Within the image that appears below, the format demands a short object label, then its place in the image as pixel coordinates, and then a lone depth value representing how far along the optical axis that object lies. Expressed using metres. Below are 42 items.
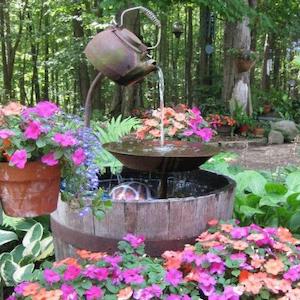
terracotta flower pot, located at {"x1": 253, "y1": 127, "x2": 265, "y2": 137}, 10.01
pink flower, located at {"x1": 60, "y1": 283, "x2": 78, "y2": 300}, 1.86
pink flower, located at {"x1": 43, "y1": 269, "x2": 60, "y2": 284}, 1.92
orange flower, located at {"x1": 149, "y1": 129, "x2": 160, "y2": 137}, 3.51
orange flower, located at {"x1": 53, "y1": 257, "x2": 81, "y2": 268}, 2.05
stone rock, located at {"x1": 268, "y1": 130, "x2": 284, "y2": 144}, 9.80
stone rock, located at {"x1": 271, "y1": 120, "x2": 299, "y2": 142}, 10.01
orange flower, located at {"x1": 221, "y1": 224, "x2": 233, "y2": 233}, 2.25
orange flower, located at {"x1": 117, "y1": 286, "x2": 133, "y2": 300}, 1.89
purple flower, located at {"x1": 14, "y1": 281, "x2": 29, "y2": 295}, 1.98
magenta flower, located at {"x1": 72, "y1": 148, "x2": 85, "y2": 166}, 1.66
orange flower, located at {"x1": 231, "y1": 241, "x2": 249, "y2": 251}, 2.06
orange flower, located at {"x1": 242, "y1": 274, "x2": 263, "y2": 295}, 1.91
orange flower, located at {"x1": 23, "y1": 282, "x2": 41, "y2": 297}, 1.88
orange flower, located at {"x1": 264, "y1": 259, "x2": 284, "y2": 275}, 1.98
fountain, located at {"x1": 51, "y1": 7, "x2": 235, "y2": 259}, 2.35
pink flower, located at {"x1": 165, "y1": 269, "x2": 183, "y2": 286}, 1.96
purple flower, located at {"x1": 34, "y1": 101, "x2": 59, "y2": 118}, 1.70
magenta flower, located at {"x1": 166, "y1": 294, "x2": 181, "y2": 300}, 1.91
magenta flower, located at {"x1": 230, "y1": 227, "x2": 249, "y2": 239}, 2.18
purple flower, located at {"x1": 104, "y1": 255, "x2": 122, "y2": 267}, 2.04
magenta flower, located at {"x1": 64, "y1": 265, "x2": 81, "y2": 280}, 1.94
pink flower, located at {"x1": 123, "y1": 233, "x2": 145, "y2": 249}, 2.19
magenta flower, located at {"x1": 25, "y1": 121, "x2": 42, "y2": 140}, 1.60
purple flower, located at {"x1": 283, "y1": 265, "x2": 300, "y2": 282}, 1.99
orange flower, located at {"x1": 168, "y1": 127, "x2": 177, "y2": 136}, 3.57
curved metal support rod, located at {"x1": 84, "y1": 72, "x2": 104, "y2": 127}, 2.75
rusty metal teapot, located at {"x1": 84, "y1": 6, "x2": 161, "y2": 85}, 2.49
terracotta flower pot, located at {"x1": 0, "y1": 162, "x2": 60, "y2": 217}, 1.66
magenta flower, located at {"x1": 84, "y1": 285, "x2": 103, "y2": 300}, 1.88
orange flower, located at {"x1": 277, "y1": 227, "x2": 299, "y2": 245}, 2.21
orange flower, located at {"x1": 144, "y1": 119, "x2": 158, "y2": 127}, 3.59
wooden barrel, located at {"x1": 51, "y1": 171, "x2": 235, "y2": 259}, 2.34
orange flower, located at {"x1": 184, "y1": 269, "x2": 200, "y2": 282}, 1.99
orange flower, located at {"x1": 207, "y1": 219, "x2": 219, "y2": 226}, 2.41
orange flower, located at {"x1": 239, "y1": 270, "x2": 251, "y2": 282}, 1.98
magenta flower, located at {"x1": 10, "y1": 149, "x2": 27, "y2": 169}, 1.57
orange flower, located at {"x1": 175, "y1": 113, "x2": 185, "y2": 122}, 3.62
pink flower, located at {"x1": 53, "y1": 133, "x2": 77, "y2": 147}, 1.60
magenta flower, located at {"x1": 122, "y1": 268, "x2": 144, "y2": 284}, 1.93
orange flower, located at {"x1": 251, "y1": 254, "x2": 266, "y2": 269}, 2.02
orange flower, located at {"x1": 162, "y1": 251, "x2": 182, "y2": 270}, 2.07
